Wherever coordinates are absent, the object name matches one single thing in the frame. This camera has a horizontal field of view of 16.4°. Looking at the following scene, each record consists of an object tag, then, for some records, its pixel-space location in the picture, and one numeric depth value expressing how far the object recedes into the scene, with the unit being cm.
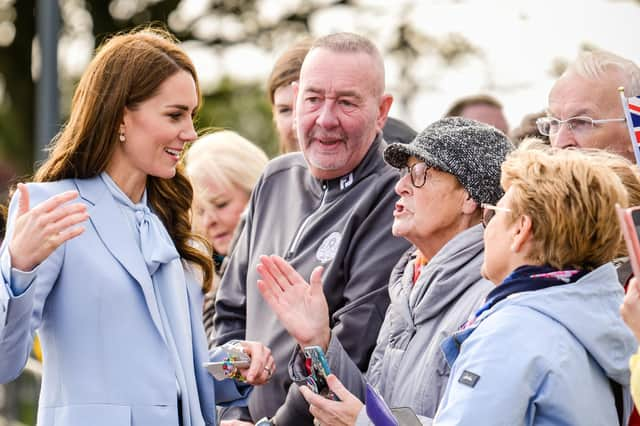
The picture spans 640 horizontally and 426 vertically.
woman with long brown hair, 703
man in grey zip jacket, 849
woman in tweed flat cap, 731
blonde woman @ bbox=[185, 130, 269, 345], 1185
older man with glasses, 847
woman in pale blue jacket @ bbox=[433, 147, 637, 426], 587
